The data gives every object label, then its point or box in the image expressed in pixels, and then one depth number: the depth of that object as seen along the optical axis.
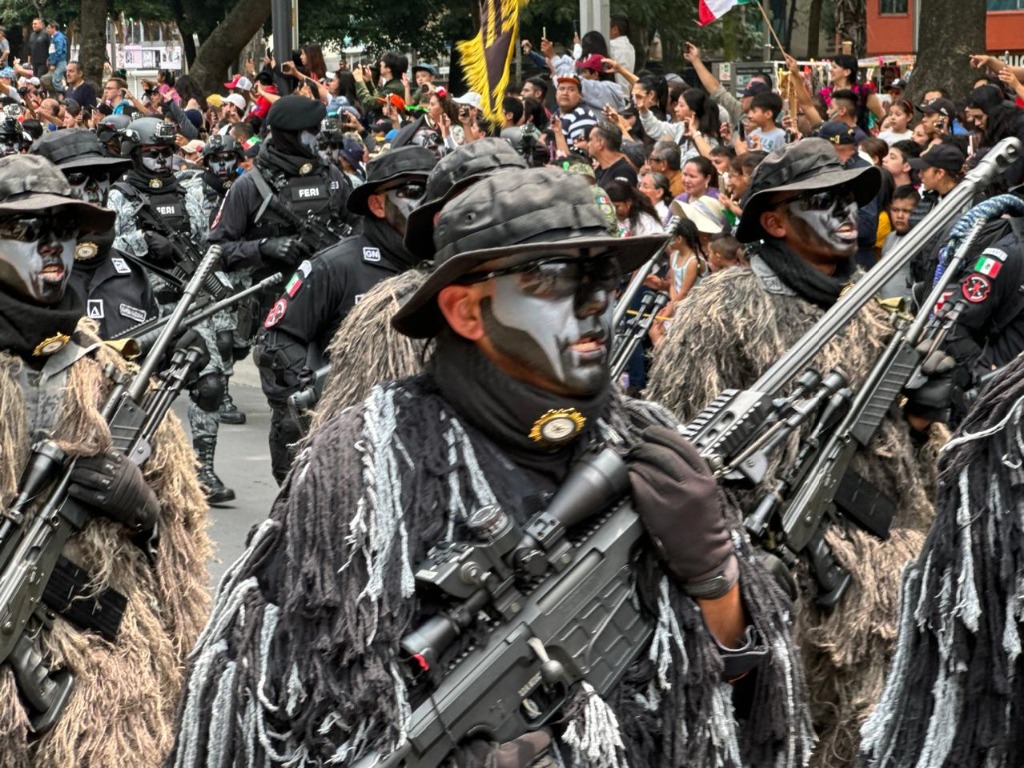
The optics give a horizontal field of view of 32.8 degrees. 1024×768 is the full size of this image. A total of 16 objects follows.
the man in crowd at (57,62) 30.33
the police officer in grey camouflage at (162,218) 9.97
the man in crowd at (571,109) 13.18
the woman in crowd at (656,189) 10.50
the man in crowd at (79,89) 24.81
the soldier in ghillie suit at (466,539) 2.95
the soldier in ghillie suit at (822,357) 5.33
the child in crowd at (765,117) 12.23
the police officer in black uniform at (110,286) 6.81
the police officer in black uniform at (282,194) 10.67
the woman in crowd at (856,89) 13.31
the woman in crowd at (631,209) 9.63
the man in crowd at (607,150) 11.38
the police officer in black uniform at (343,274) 6.77
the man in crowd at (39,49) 33.28
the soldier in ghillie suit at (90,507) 4.77
